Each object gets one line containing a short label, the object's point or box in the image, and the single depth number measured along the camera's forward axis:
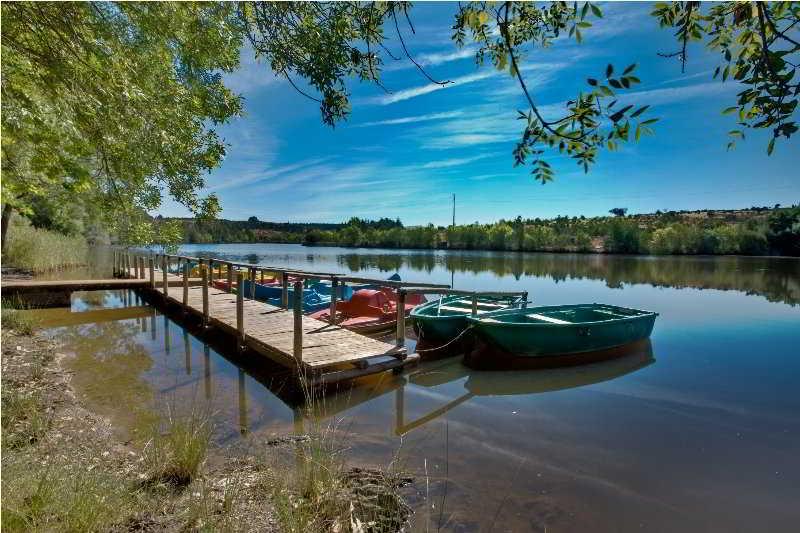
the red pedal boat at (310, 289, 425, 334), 10.68
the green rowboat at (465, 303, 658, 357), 8.49
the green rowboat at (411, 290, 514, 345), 9.47
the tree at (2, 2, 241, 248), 3.02
